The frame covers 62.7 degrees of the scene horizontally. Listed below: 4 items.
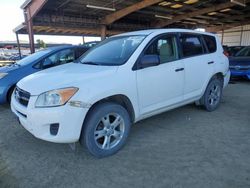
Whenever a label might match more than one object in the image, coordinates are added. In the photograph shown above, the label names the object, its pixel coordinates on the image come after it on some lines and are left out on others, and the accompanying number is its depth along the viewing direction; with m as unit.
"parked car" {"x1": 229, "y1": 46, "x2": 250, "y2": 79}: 7.74
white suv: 2.46
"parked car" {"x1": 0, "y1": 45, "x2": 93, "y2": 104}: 4.79
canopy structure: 13.10
